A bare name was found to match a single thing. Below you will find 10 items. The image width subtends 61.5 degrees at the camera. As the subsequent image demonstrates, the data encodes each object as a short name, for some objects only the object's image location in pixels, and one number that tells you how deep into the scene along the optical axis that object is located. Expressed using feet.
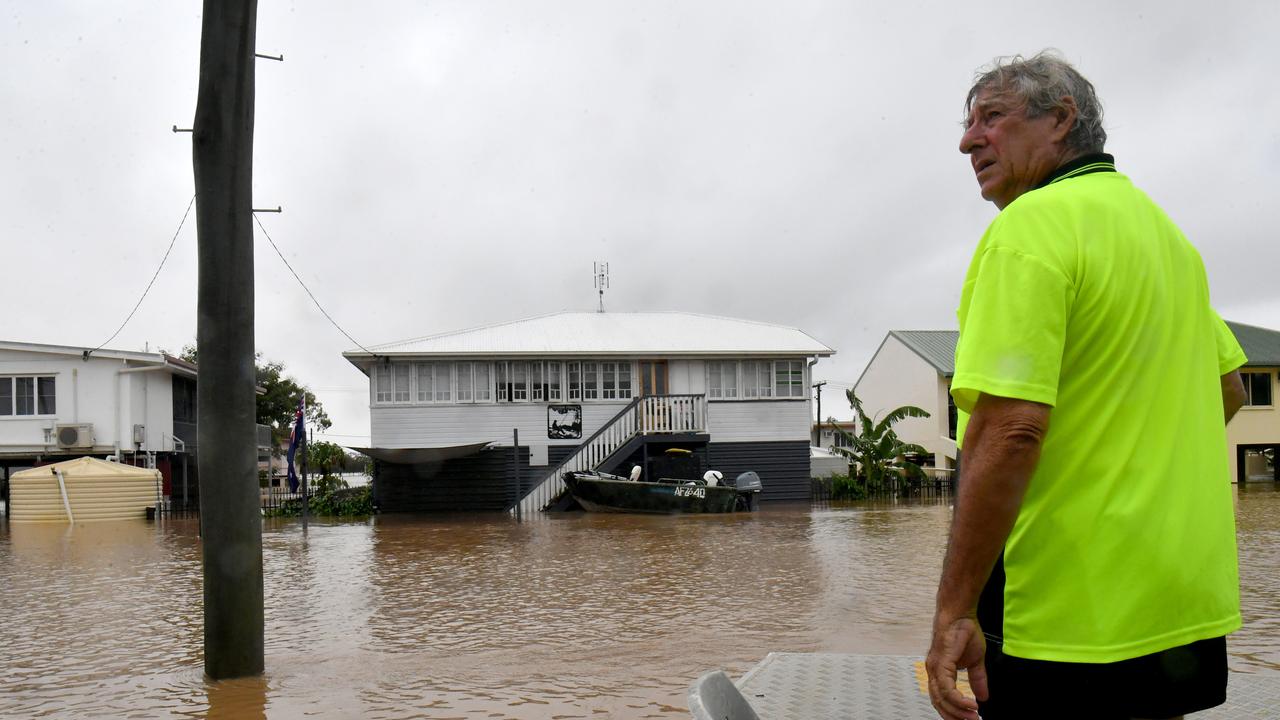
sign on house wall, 98.99
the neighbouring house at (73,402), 97.25
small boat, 84.23
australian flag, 71.58
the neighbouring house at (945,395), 128.98
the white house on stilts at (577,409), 95.20
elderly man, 6.31
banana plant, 108.47
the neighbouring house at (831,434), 222.48
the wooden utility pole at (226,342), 20.75
